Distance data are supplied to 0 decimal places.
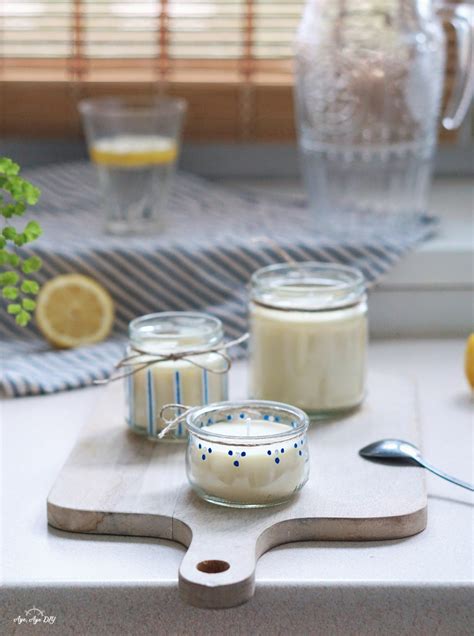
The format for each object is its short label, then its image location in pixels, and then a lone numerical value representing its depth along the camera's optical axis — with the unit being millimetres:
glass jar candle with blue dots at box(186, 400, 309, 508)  841
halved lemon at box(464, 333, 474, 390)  1136
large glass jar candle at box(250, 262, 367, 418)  1017
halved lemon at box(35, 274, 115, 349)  1263
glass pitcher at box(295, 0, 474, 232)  1323
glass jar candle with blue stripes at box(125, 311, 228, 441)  983
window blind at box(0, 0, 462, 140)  1610
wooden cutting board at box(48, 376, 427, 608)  760
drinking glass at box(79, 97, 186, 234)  1381
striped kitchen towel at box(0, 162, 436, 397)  1288
